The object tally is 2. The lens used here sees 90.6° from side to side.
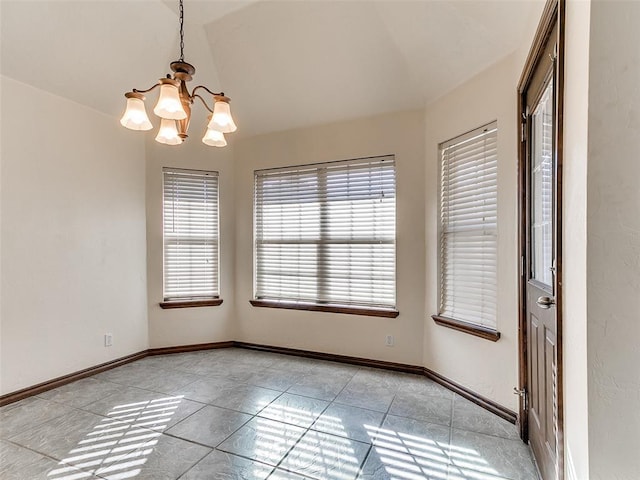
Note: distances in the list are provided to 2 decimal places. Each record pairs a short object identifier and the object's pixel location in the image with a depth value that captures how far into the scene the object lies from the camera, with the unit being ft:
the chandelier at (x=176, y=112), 5.21
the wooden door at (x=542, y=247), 4.13
